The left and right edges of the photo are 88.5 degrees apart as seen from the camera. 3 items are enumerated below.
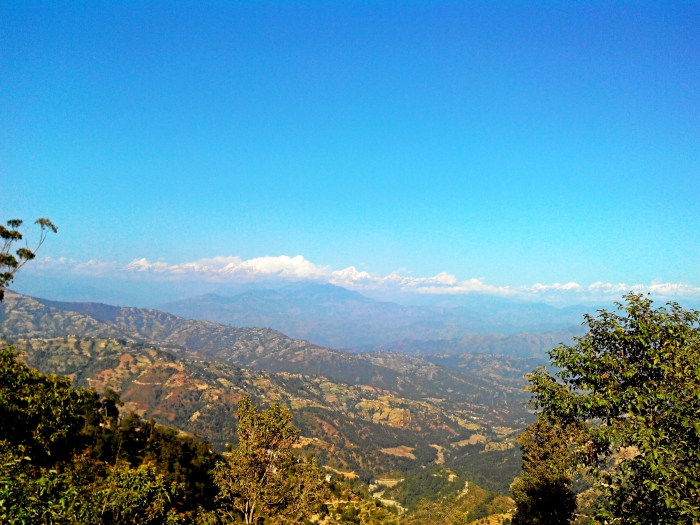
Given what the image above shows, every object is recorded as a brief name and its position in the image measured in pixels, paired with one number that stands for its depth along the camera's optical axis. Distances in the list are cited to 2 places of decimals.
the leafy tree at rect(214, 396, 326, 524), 24.98
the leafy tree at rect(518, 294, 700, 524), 10.70
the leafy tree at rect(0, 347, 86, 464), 23.59
